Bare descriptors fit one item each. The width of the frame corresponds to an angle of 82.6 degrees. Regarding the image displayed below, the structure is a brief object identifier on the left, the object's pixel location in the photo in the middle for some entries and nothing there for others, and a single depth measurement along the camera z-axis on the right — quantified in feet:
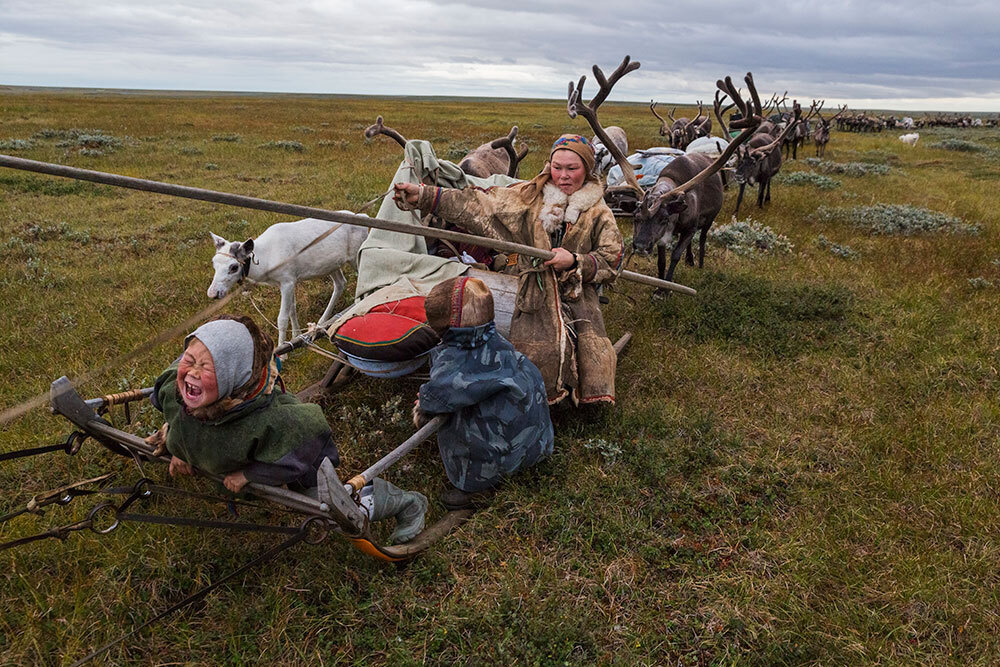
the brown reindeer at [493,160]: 23.21
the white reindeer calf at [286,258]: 17.75
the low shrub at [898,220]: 35.19
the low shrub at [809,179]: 52.93
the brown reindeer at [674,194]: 20.70
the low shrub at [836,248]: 30.78
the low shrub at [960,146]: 98.58
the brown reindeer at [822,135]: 89.86
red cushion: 14.55
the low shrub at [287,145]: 68.54
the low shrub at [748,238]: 31.91
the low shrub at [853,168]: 62.98
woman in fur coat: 15.11
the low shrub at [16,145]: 57.03
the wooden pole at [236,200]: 6.04
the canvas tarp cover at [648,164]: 36.40
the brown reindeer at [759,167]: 39.83
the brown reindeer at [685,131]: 62.54
